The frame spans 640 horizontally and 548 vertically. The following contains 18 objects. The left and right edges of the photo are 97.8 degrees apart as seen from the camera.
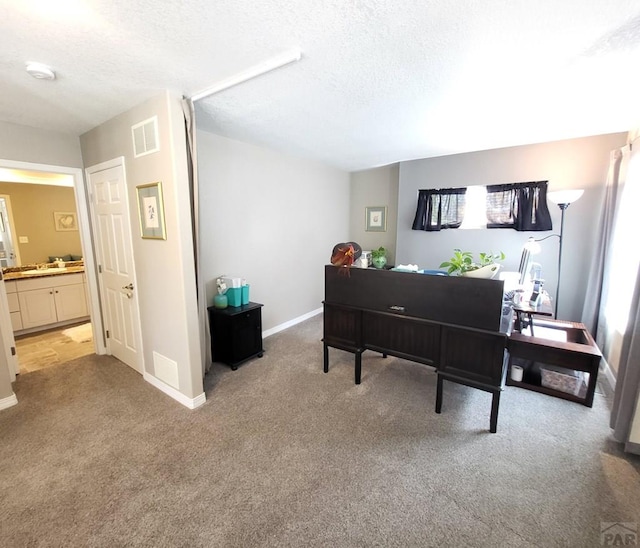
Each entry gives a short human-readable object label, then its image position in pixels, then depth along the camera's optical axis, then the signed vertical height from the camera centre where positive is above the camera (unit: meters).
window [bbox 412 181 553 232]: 3.51 +0.36
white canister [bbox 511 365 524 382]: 2.64 -1.31
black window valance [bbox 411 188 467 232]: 4.06 +0.37
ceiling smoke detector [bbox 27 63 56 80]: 1.64 +0.97
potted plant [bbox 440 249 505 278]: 1.96 -0.25
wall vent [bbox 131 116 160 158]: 2.11 +0.75
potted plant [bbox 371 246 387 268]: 2.48 -0.22
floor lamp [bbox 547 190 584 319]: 2.91 +0.37
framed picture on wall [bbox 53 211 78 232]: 4.50 +0.23
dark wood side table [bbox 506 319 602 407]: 2.29 -1.04
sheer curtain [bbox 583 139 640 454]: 1.83 -0.54
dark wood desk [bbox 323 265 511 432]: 1.96 -0.70
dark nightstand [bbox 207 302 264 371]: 2.90 -1.05
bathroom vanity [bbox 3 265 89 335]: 3.66 -0.87
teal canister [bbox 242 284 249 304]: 3.17 -0.68
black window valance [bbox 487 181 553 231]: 3.48 +0.35
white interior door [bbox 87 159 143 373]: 2.60 -0.26
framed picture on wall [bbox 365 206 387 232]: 4.95 +0.27
